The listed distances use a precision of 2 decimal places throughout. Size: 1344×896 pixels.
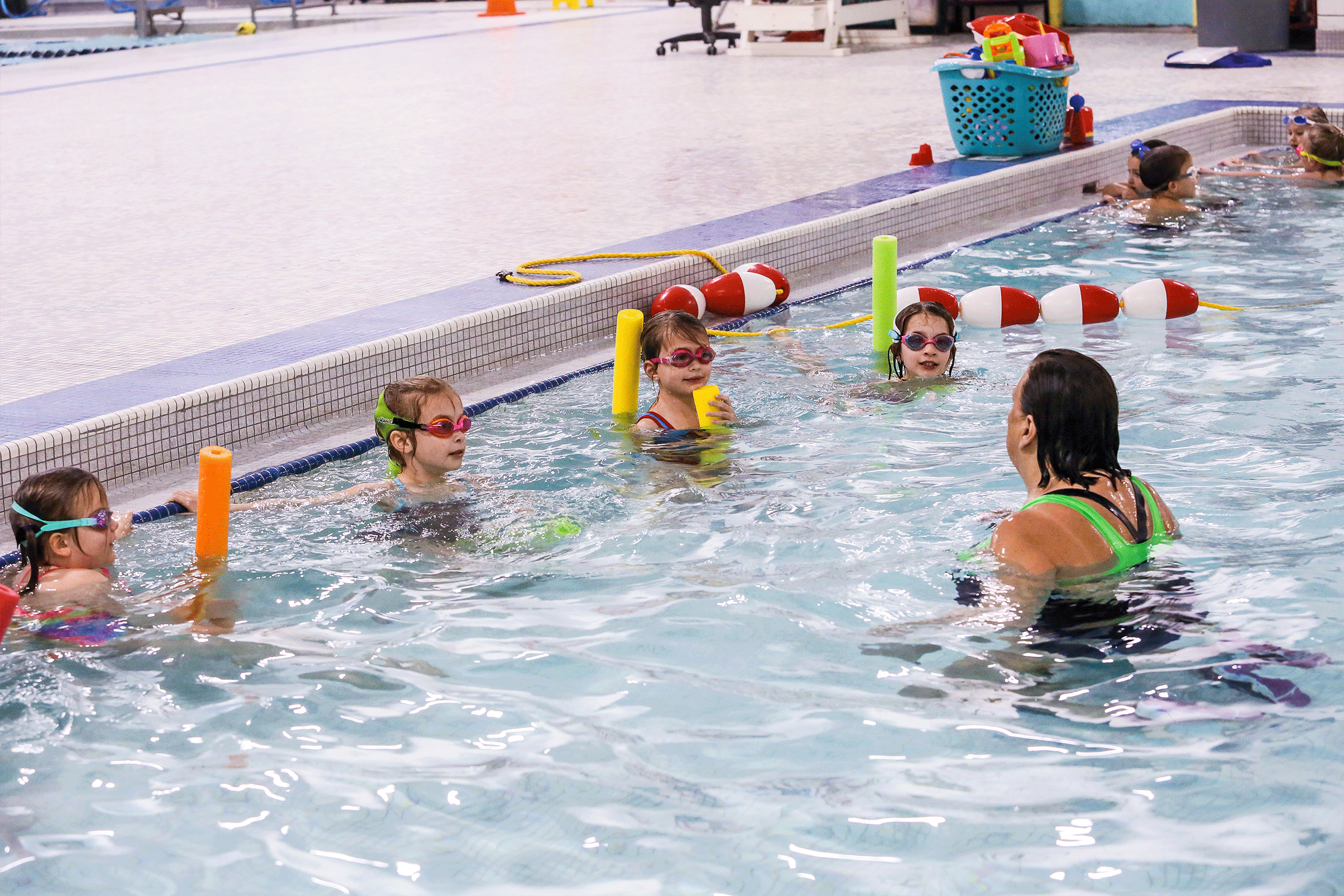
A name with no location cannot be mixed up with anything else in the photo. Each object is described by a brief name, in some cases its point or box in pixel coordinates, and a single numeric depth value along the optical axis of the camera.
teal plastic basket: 8.55
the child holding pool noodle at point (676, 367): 4.54
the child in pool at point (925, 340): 4.98
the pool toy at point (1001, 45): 8.40
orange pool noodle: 3.47
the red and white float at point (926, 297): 5.79
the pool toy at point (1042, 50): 8.48
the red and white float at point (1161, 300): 5.80
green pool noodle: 5.32
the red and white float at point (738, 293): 6.09
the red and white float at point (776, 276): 6.22
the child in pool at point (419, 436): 3.96
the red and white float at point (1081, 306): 5.74
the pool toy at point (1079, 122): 8.91
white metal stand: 15.01
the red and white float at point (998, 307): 5.75
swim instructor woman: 2.96
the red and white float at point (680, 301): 5.88
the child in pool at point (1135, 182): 8.05
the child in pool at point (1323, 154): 8.38
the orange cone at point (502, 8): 22.23
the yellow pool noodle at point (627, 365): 4.71
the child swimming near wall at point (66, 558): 3.32
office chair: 15.09
